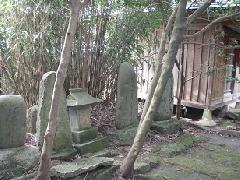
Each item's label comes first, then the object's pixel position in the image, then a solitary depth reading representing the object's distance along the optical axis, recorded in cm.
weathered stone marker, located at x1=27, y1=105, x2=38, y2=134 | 329
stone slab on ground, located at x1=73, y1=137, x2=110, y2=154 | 318
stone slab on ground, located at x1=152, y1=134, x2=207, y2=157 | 364
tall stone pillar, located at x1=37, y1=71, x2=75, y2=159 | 287
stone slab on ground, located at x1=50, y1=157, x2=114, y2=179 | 258
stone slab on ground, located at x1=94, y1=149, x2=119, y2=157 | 318
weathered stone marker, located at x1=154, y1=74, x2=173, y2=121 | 424
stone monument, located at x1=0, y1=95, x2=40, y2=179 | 250
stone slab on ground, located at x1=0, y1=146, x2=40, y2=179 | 245
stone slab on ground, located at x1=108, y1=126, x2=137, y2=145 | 368
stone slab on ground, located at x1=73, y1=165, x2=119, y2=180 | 272
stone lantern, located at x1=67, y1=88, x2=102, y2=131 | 326
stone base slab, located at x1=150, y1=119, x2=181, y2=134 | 414
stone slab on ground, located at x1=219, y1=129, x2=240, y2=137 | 481
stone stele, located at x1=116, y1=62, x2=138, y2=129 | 372
